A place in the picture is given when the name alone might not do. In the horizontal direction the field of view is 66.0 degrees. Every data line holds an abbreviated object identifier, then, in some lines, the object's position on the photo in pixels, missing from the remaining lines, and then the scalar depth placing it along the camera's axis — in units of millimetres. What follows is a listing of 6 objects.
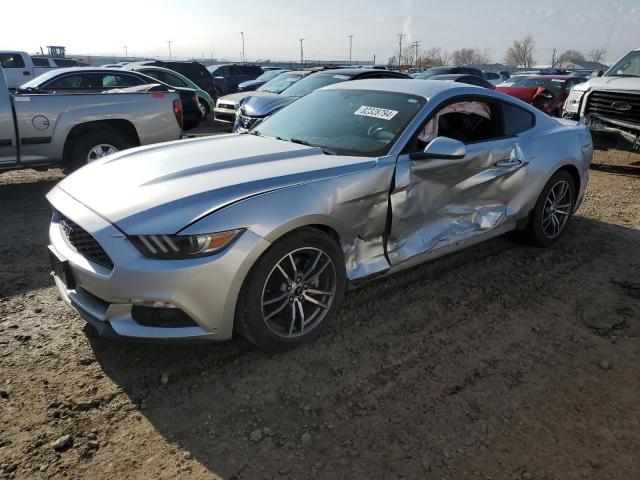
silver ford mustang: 2549
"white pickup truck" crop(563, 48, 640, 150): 7836
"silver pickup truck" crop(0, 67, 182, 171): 6102
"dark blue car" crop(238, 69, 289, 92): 16438
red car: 12758
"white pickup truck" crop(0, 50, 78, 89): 15227
